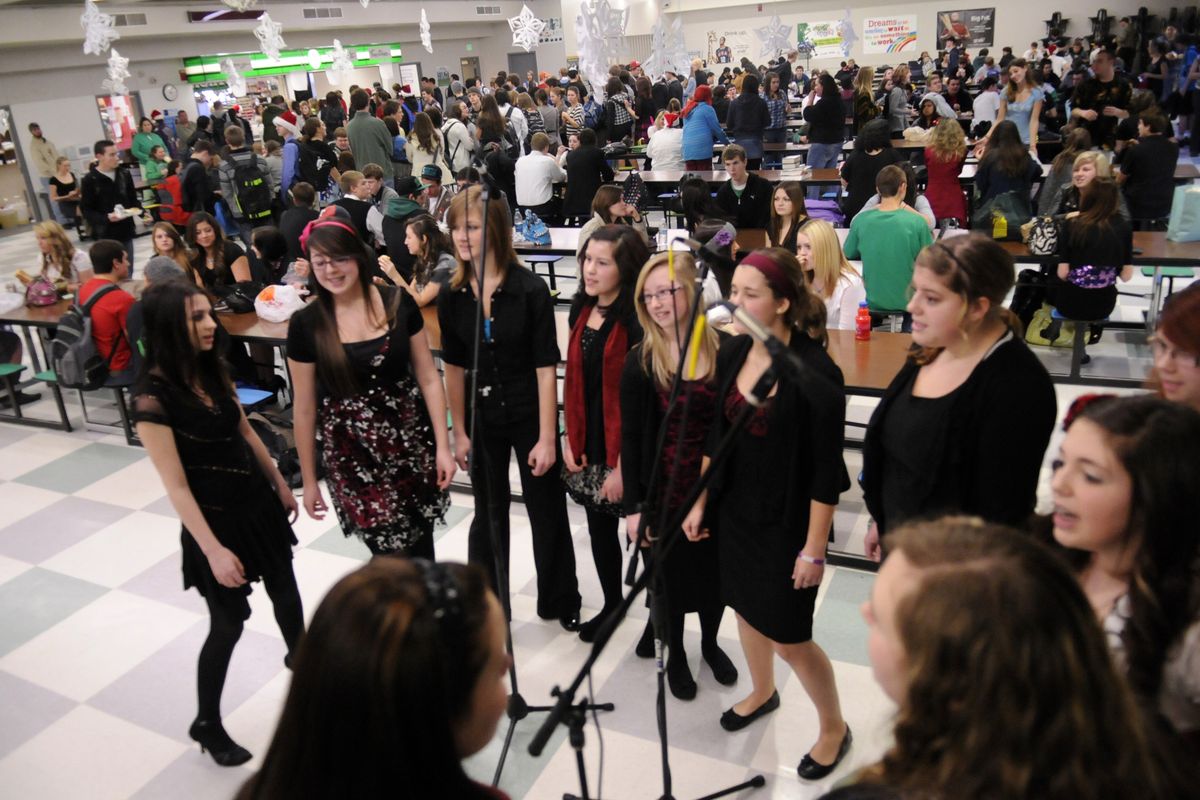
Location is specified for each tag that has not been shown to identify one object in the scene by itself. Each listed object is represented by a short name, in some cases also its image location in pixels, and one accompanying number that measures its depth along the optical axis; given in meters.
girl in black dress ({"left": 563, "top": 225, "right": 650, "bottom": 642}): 2.71
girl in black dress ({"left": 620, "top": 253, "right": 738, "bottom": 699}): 2.36
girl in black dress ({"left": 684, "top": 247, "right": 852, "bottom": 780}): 2.10
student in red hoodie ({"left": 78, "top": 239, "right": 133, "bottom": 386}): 4.60
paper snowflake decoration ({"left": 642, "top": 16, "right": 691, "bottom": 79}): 11.38
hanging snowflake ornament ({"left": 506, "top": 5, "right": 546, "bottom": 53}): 11.86
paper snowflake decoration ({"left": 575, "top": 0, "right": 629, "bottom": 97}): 9.18
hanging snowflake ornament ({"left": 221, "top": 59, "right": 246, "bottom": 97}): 14.09
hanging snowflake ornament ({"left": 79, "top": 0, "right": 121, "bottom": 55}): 9.62
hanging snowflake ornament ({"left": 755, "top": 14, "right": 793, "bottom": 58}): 14.12
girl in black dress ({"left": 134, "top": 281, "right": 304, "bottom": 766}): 2.30
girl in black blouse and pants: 2.70
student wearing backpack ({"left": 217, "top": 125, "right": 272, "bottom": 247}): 8.20
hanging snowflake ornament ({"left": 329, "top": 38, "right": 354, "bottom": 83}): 13.95
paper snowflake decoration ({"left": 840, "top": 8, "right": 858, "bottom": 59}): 14.10
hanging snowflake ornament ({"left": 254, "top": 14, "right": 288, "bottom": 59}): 11.66
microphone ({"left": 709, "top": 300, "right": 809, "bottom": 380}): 1.23
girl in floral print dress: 2.52
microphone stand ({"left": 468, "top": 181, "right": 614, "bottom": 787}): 2.11
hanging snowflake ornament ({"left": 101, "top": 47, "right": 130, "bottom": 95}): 10.80
